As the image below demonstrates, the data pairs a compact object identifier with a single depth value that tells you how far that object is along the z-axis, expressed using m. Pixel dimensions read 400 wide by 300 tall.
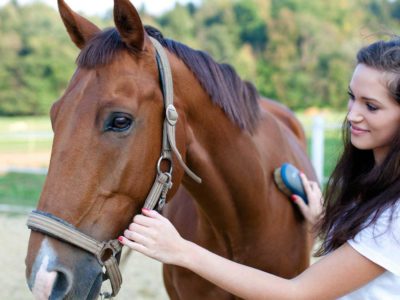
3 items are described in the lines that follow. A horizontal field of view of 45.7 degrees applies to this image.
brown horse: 1.43
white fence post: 6.68
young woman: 1.42
